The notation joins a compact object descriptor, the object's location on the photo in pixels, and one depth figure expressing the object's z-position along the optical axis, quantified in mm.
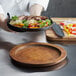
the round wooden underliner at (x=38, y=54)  1231
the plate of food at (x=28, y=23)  1455
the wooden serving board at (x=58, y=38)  1590
